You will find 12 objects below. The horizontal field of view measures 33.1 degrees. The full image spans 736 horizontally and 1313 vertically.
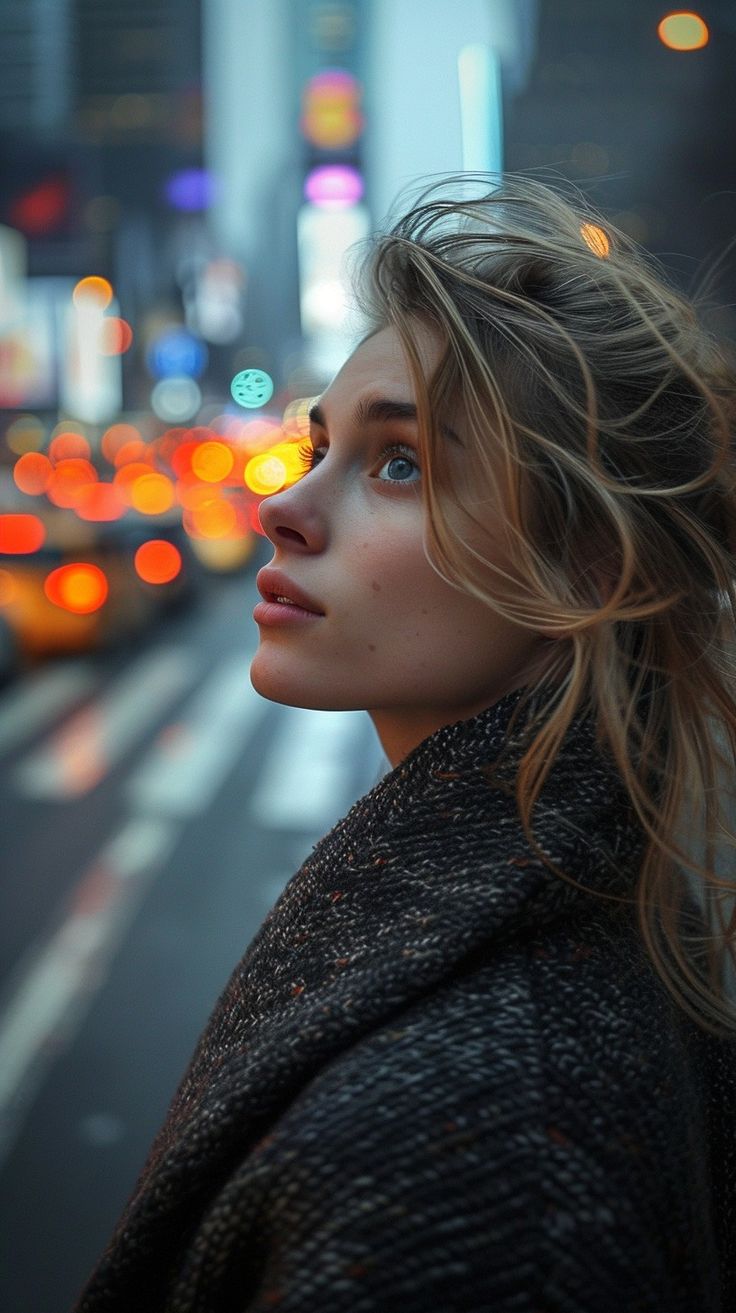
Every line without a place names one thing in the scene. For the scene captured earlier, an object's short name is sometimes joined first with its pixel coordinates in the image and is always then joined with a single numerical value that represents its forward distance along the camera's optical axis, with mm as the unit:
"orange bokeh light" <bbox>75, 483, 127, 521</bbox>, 10695
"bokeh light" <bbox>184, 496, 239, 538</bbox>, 15625
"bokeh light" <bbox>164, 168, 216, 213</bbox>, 64000
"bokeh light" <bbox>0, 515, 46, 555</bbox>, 9219
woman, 802
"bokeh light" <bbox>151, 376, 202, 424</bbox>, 52656
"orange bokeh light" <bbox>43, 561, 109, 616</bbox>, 9438
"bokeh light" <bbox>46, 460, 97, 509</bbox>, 10727
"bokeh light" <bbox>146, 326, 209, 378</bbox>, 54344
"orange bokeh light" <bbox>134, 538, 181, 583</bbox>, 11516
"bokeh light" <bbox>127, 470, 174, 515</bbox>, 12930
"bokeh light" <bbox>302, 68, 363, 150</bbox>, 46906
